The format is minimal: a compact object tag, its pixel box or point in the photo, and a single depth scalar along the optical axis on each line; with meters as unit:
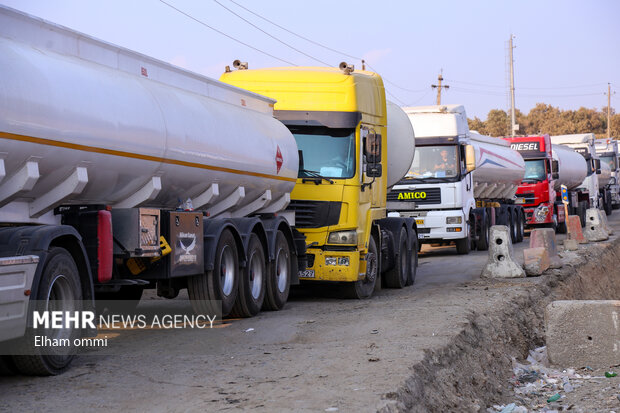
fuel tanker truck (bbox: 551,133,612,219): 43.19
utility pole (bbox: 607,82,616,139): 101.43
